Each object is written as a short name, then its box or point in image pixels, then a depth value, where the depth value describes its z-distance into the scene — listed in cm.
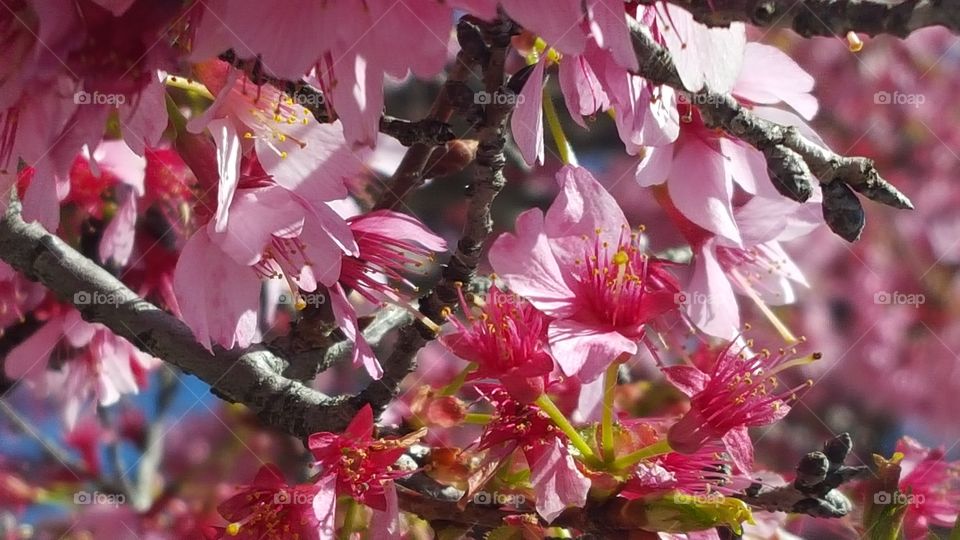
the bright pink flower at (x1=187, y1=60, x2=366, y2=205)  35
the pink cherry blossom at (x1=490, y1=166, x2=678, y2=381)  36
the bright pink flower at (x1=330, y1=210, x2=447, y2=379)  37
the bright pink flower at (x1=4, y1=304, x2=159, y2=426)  43
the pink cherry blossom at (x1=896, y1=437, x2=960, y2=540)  40
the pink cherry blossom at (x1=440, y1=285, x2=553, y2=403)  36
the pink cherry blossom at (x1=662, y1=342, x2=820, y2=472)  37
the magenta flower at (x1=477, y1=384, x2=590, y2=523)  36
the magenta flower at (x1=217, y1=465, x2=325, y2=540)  37
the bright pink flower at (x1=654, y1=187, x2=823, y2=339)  37
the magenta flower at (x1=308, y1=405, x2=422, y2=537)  37
